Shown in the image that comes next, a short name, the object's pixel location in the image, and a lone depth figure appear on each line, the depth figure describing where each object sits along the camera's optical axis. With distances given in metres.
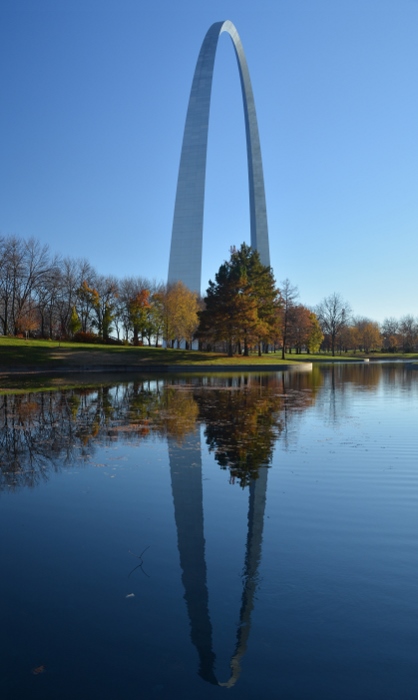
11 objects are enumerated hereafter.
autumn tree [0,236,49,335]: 55.12
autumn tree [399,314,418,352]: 91.75
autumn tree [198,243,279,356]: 42.88
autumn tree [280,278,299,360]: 60.17
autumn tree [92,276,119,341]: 60.96
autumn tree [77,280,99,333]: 62.31
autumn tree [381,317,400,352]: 100.31
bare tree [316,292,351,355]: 81.88
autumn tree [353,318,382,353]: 97.12
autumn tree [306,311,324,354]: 76.94
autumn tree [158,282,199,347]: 50.88
